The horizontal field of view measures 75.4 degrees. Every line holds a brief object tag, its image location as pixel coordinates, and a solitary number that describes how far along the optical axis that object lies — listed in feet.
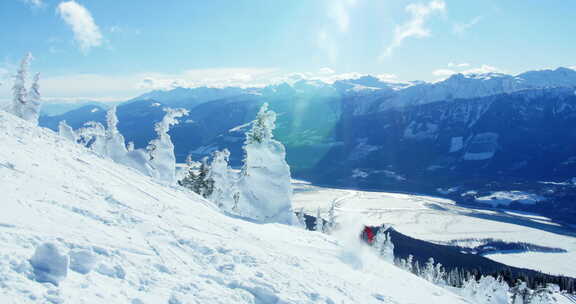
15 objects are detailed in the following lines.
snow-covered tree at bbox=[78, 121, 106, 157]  168.23
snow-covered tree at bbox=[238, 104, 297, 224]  130.72
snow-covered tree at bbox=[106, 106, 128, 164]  149.19
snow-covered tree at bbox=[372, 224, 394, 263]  277.21
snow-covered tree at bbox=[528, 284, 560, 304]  217.97
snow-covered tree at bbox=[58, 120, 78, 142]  159.74
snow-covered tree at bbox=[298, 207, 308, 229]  280.08
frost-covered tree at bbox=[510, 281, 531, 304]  226.17
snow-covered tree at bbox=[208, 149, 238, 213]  185.08
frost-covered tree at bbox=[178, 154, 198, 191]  180.91
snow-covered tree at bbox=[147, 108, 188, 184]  165.68
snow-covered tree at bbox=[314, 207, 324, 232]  305.96
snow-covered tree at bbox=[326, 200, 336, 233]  296.92
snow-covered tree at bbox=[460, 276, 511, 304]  225.97
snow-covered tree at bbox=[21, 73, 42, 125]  160.86
